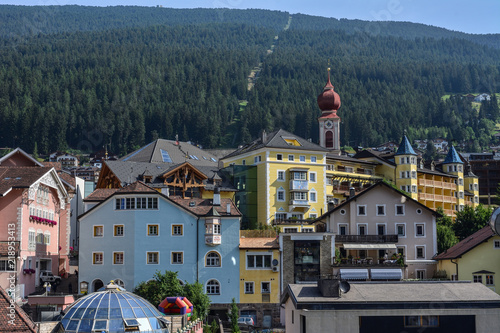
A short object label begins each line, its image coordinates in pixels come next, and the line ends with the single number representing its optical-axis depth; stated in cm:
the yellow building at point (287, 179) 9334
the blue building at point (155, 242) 6662
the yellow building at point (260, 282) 6625
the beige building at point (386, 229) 7269
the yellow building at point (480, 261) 6725
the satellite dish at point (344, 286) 4219
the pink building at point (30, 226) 6142
